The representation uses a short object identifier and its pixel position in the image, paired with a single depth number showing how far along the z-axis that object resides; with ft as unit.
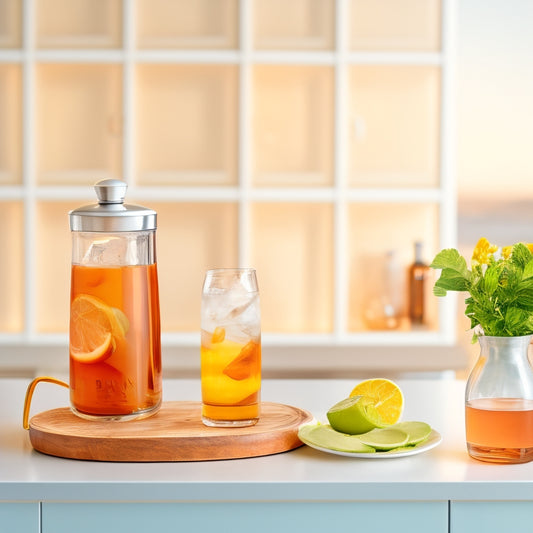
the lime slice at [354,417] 5.34
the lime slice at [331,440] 5.22
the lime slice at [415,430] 5.31
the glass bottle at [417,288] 10.55
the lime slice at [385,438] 5.25
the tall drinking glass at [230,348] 5.31
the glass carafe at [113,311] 5.35
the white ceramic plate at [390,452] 5.20
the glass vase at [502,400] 5.11
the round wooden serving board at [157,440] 5.21
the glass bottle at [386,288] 10.63
